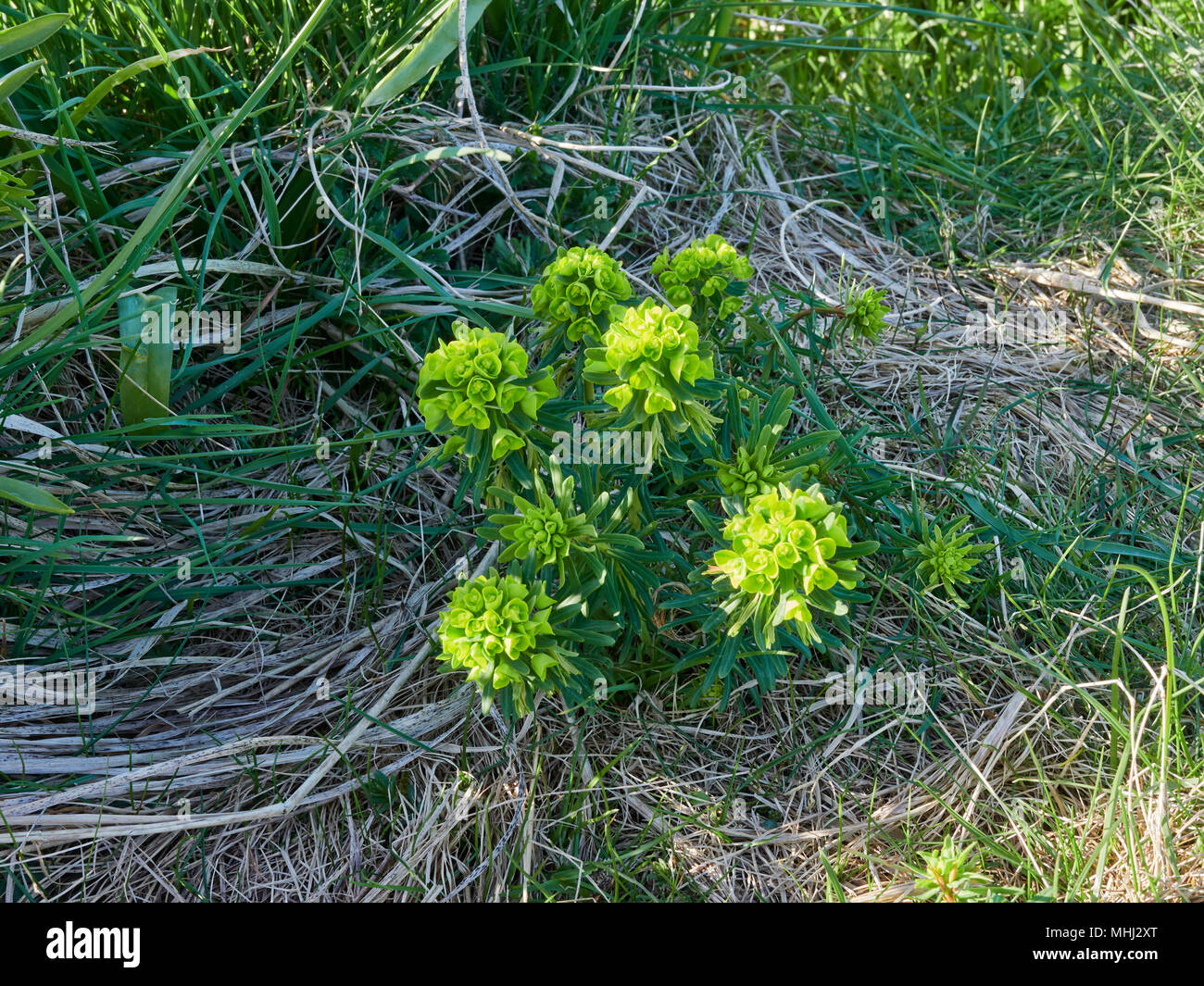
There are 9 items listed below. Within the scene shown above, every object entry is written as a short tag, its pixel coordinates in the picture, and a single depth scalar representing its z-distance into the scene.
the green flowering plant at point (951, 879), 0.51
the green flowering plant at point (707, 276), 0.58
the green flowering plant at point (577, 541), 0.51
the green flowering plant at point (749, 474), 0.53
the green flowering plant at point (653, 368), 0.49
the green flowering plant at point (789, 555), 0.48
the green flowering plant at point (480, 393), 0.50
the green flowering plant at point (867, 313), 0.64
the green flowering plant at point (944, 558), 0.59
